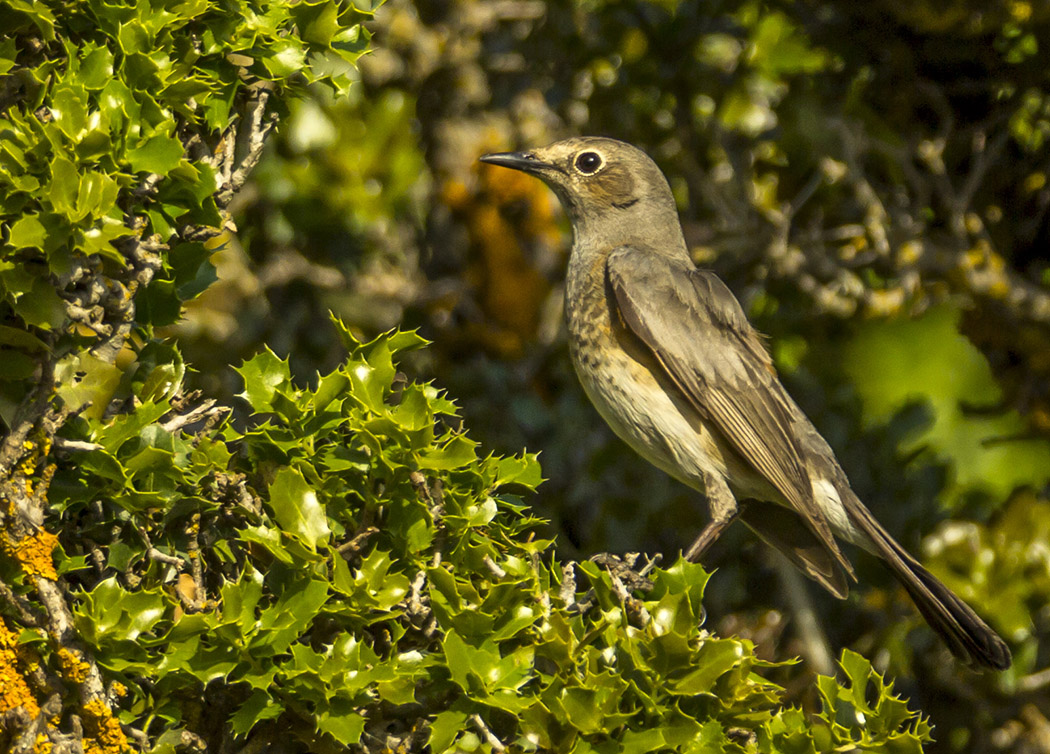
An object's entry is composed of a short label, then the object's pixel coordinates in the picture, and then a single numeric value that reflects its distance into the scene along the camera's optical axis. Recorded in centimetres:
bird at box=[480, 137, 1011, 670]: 860
